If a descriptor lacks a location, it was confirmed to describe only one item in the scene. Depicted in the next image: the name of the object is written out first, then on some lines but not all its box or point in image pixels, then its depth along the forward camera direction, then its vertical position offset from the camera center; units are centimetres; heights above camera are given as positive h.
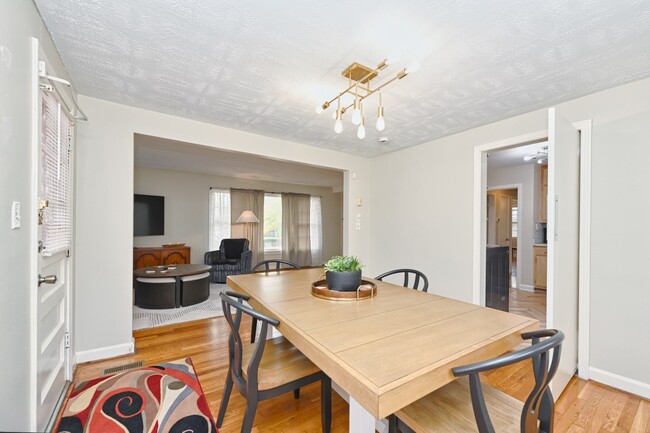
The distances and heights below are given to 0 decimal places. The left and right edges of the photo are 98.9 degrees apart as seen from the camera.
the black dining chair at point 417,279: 219 -52
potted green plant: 177 -37
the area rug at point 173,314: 336 -131
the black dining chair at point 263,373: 136 -84
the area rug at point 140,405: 167 -127
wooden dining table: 86 -50
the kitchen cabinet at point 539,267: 516 -92
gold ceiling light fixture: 173 +98
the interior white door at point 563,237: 187 -14
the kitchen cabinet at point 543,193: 529 +49
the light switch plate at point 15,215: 113 -1
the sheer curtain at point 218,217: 648 -4
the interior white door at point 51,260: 143 -28
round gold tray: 170 -48
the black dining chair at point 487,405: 92 -80
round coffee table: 385 -108
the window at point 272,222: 738 -17
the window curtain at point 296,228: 757 -34
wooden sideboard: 512 -80
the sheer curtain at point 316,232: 804 -46
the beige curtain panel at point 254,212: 677 -2
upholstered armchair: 559 -94
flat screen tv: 539 -1
